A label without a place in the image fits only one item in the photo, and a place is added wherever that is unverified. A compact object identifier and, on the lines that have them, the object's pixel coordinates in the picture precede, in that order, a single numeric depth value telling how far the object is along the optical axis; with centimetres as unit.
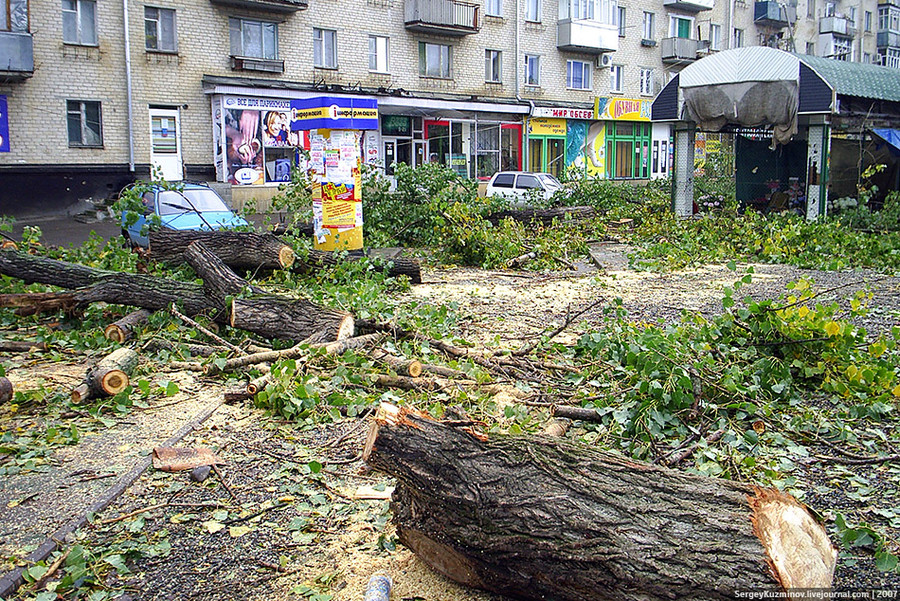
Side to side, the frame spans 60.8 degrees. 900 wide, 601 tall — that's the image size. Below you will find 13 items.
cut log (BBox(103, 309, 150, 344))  691
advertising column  1221
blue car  1317
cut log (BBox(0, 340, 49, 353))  694
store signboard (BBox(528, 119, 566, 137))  3634
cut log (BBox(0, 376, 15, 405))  537
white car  2437
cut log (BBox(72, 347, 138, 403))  541
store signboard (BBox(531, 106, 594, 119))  3597
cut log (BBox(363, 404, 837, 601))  261
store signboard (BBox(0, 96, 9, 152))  2262
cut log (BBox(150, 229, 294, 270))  929
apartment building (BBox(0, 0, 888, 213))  2356
